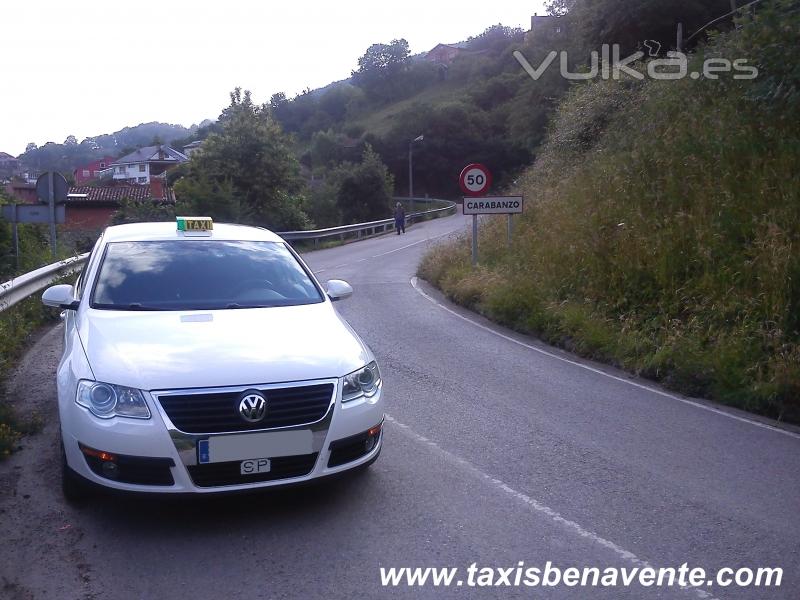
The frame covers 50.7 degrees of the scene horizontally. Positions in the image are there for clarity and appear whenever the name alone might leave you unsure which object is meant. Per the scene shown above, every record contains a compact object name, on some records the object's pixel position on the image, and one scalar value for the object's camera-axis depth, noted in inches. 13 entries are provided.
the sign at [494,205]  648.4
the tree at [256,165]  1328.7
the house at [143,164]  4188.0
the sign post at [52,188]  647.8
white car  187.3
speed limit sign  666.8
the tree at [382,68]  4724.4
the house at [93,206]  1860.2
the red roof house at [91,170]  4799.7
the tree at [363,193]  2181.3
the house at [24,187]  1528.4
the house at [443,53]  5505.9
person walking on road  1631.4
